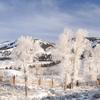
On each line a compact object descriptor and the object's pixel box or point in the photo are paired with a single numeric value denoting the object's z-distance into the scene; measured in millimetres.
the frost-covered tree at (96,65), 46694
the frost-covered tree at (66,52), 34058
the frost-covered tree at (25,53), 27390
